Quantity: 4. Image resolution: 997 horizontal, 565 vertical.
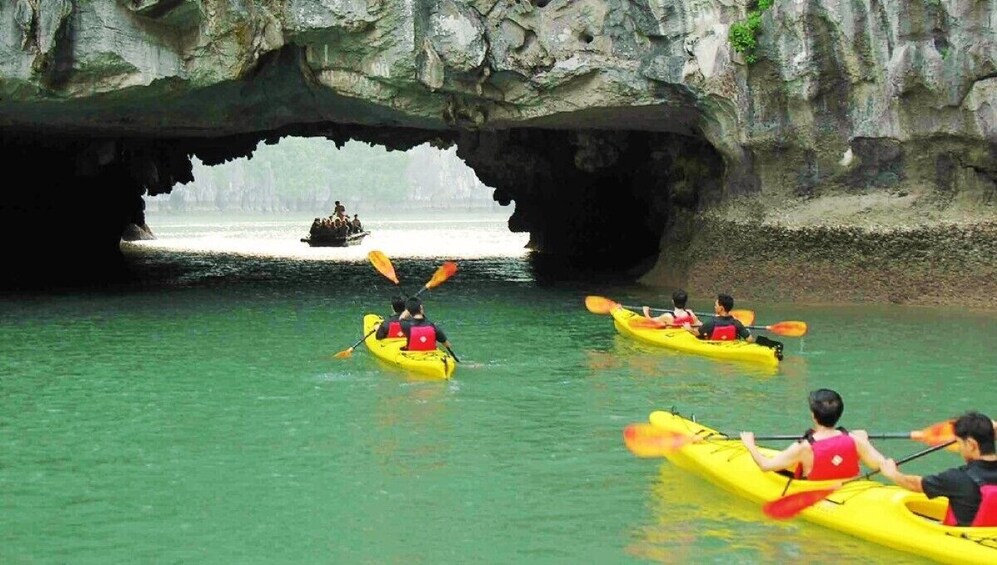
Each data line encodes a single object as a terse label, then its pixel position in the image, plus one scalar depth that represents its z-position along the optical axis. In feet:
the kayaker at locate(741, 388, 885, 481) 22.04
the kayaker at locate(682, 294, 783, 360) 41.01
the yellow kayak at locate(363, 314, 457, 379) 37.01
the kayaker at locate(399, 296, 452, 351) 38.32
